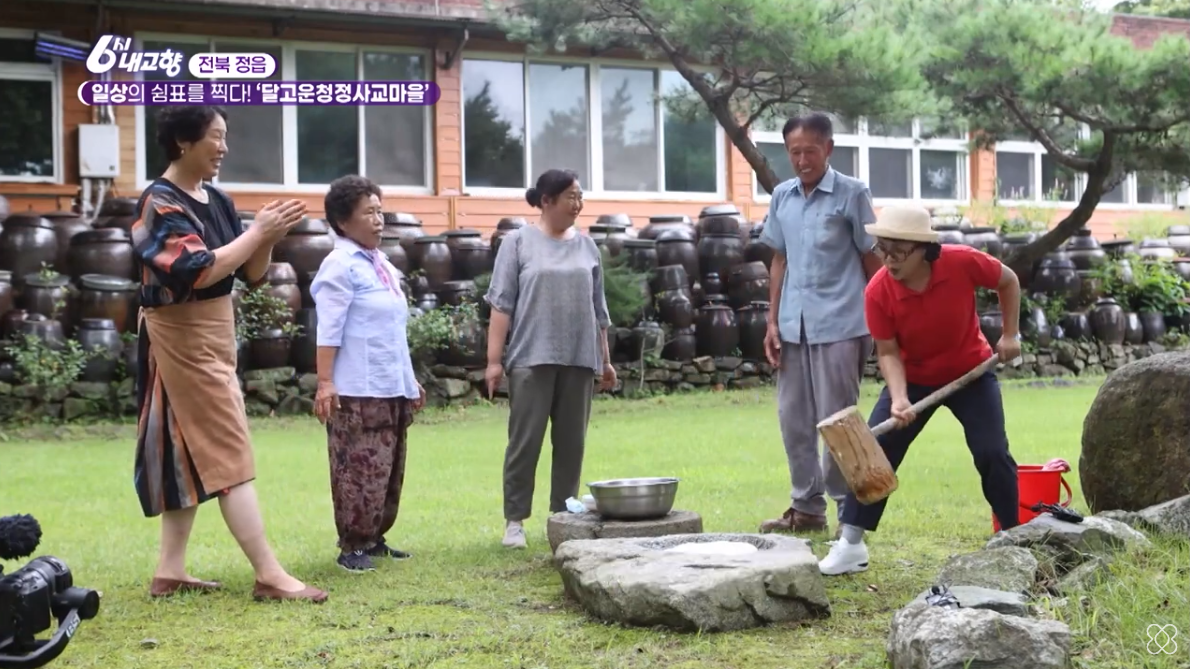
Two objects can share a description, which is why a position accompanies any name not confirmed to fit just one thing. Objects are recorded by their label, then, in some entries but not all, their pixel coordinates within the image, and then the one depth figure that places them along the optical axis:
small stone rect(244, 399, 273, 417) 13.68
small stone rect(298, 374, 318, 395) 13.91
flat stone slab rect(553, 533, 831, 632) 4.45
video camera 3.20
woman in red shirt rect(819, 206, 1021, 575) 5.14
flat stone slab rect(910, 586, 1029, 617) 3.89
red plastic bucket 5.88
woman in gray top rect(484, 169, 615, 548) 6.30
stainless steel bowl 5.68
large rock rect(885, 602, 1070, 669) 3.57
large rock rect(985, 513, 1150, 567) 4.75
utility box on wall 15.31
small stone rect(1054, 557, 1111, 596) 4.39
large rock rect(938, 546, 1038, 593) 4.36
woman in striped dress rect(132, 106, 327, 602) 4.91
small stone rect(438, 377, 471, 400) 14.62
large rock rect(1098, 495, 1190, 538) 5.07
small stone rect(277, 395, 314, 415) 13.79
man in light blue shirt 6.14
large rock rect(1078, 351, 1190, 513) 5.80
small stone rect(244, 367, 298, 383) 13.67
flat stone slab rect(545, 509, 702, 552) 5.61
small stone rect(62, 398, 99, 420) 12.91
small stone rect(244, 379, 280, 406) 13.62
